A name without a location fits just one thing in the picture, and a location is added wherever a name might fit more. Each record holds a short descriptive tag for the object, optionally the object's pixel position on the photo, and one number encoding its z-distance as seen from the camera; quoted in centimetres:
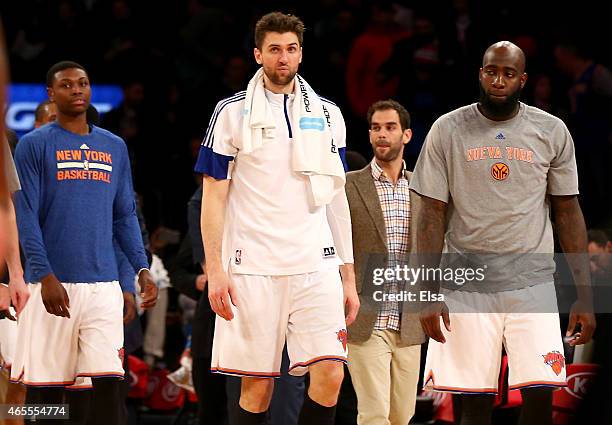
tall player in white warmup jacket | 941
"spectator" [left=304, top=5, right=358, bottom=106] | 1930
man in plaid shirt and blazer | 1175
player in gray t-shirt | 963
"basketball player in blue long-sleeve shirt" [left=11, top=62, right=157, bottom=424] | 1042
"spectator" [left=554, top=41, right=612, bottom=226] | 1595
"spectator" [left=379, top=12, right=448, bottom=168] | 1800
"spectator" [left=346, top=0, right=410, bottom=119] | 1877
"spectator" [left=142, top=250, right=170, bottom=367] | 1749
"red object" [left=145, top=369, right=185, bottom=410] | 1706
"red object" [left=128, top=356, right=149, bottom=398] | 1623
